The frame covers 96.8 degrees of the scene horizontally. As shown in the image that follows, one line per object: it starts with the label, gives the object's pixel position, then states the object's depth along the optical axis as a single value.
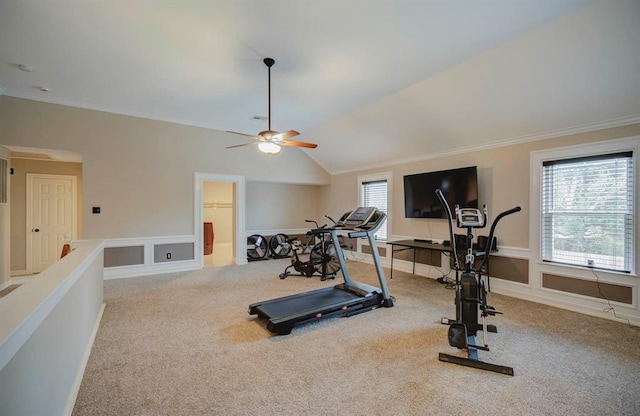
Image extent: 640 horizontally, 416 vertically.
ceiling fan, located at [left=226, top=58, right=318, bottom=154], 3.56
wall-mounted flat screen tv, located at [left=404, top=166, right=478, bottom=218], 4.82
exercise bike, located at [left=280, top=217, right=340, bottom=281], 5.57
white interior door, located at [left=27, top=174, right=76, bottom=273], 5.90
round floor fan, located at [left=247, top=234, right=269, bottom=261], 7.29
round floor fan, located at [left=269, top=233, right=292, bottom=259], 7.55
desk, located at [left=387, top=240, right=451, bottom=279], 4.72
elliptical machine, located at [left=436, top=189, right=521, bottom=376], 2.50
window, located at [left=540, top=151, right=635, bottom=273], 3.46
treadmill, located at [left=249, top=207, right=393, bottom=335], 3.23
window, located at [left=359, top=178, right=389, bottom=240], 6.77
